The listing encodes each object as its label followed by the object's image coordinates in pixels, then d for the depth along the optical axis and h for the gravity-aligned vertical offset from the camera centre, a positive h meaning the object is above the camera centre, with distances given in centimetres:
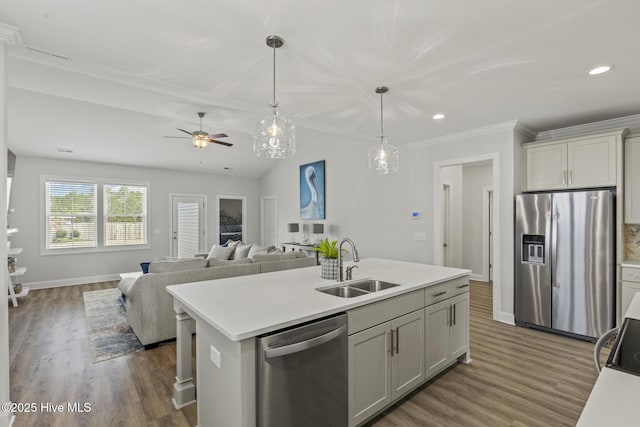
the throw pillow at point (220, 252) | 589 -70
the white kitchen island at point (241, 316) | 149 -54
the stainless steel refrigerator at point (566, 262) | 333 -55
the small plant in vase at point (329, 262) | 256 -39
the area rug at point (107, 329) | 323 -140
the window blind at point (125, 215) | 679 +5
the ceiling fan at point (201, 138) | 450 +118
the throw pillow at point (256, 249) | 531 -59
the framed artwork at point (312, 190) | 700 +62
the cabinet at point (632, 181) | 335 +37
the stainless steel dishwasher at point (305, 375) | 150 -85
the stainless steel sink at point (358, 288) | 241 -58
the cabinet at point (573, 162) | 345 +64
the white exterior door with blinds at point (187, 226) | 766 -23
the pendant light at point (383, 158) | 325 +62
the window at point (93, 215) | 622 +5
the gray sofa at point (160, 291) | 328 -81
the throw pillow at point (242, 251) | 573 -66
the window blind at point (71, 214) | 620 +7
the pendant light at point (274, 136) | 245 +65
